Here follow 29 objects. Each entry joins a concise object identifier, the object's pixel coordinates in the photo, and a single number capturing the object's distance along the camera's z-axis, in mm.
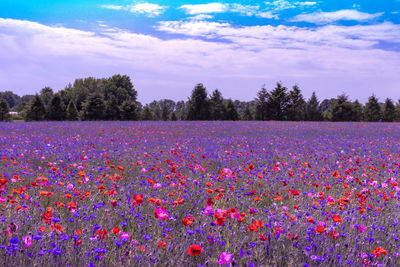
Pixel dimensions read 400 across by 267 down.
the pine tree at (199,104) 48431
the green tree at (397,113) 52031
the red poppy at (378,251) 2379
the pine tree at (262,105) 50500
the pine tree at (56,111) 45438
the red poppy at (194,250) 2102
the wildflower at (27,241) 2323
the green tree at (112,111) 48875
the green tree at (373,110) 51812
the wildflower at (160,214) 2838
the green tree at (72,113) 49253
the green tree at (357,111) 49512
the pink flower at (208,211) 3069
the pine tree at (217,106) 51416
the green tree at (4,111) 48531
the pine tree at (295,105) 50328
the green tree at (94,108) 47156
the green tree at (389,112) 51406
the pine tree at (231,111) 53188
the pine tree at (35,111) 45156
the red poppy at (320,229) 2609
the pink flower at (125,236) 2447
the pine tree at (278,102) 50188
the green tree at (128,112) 47500
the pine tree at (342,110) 49188
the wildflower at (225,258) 2107
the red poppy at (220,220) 2594
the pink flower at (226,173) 5203
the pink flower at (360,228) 2889
